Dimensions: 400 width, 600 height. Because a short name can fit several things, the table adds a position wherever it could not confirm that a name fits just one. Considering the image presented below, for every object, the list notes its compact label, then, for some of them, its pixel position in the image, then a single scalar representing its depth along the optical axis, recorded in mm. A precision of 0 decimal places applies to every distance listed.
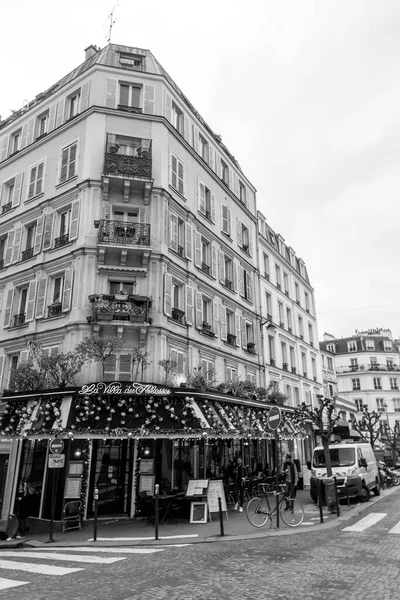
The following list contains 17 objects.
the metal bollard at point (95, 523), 11133
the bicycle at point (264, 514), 11852
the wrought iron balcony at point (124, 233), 17094
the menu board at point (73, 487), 13586
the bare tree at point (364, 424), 29203
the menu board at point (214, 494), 12758
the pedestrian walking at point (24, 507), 13100
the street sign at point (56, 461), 12008
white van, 16281
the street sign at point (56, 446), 12097
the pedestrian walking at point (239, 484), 15680
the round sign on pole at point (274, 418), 11953
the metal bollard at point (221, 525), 10824
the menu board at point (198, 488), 13250
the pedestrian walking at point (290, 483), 13184
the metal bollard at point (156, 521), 10955
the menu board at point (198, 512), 13102
